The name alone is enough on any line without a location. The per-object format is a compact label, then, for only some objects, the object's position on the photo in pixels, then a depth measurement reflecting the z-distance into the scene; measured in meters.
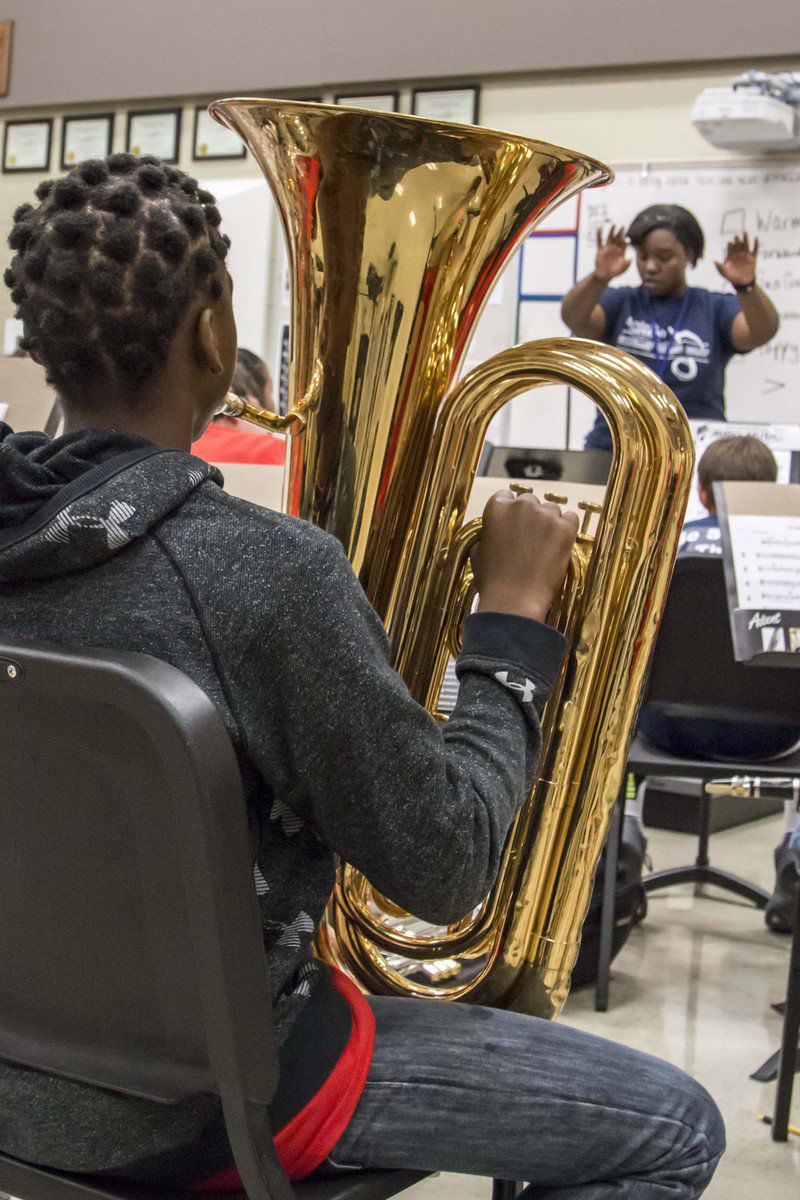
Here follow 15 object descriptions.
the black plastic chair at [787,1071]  1.75
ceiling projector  4.21
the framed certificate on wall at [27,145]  5.67
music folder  1.84
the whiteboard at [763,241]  4.45
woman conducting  3.91
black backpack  2.30
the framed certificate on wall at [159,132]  5.38
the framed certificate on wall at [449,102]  4.86
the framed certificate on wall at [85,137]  5.52
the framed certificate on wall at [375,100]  4.96
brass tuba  1.01
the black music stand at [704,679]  2.26
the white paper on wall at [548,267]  4.78
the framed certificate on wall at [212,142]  5.30
